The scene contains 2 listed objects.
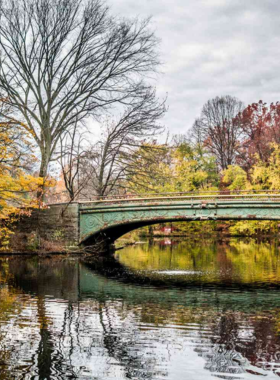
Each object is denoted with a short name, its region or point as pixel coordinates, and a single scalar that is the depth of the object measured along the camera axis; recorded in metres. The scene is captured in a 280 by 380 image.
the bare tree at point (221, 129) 45.38
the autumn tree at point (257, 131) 39.84
